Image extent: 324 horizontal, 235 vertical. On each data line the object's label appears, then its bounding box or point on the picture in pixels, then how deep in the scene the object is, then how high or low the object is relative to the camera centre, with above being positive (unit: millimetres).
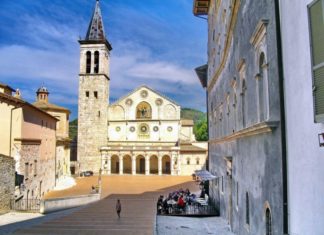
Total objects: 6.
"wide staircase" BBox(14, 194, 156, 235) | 15156 -3578
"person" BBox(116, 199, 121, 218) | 19797 -3148
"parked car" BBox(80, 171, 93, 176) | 54919 -3021
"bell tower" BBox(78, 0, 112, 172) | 58125 +9970
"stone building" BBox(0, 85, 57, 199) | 25188 +1148
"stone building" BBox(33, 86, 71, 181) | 43406 +3723
